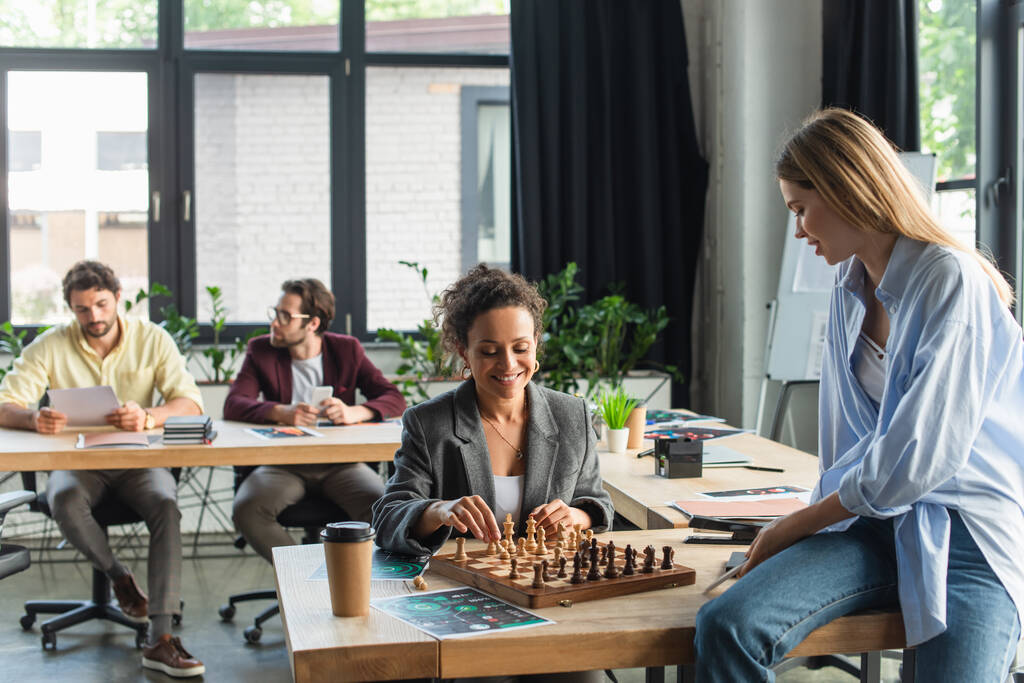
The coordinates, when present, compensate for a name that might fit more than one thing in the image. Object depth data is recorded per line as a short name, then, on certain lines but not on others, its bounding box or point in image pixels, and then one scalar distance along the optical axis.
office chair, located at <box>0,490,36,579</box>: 2.65
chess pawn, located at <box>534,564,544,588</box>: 1.53
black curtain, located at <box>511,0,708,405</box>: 5.52
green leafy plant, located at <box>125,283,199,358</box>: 5.03
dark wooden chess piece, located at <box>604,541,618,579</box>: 1.58
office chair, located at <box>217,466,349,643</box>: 3.65
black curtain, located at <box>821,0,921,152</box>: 4.64
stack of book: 3.36
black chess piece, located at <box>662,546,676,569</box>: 1.64
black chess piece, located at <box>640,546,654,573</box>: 1.63
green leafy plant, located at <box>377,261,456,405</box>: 5.16
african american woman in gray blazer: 2.05
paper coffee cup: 1.45
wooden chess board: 1.50
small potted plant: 3.06
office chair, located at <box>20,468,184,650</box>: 3.60
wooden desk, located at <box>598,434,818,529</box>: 2.26
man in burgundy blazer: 3.63
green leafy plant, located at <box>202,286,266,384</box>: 5.16
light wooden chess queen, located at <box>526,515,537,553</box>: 1.81
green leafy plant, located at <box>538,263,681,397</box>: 5.21
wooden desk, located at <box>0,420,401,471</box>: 3.15
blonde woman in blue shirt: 1.48
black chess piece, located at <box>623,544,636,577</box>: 1.60
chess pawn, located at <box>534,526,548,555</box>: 1.76
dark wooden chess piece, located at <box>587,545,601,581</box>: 1.57
